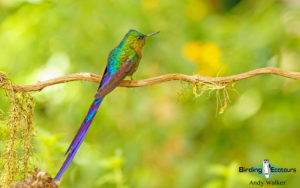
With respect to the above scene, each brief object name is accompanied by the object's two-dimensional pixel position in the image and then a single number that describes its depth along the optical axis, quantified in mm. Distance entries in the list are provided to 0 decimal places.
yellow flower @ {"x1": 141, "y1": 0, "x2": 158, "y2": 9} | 6656
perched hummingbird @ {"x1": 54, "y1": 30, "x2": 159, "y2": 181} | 2943
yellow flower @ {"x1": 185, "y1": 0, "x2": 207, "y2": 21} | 7854
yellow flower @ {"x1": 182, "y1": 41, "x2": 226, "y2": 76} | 6812
